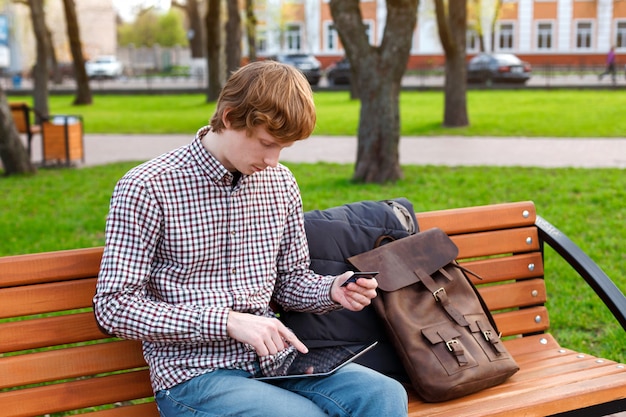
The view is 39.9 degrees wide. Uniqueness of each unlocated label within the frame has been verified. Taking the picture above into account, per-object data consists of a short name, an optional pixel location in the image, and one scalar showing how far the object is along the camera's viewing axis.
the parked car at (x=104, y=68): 48.72
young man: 2.39
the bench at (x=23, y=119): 13.16
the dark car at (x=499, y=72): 30.97
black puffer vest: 3.02
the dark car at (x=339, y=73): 32.94
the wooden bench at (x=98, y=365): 2.68
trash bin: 12.26
